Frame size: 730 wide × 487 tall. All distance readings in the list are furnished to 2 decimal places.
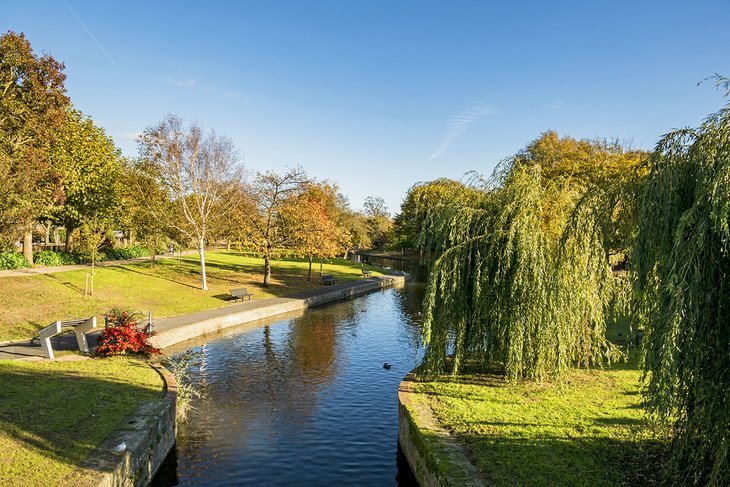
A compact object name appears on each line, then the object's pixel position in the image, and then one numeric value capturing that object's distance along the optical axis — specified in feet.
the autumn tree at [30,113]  83.46
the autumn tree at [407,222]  244.67
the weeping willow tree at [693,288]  21.25
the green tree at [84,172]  109.86
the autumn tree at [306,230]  132.05
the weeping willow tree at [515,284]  44.21
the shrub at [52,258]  108.99
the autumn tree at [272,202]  132.26
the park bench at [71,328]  53.11
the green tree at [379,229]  359.11
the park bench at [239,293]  105.19
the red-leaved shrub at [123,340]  55.83
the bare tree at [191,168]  109.70
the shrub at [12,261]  98.36
